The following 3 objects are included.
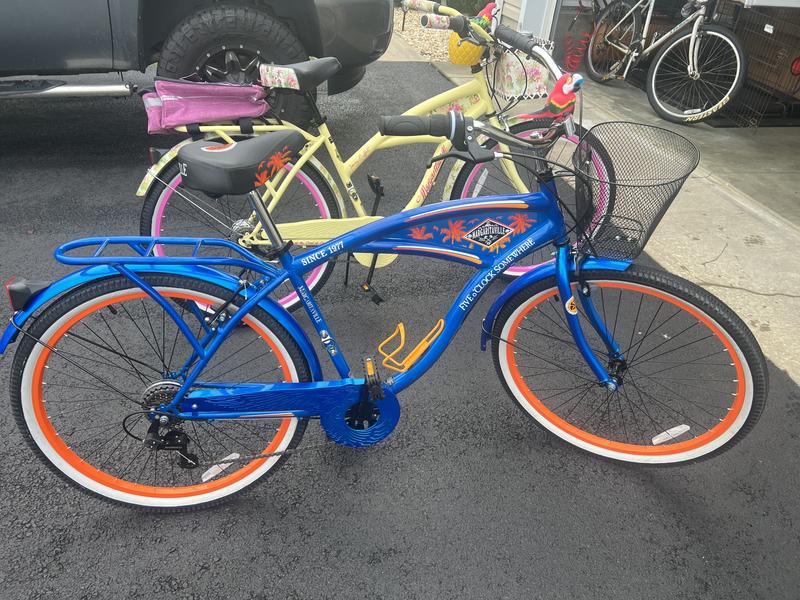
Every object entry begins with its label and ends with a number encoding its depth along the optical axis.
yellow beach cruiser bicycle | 2.61
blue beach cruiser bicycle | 1.80
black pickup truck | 3.73
